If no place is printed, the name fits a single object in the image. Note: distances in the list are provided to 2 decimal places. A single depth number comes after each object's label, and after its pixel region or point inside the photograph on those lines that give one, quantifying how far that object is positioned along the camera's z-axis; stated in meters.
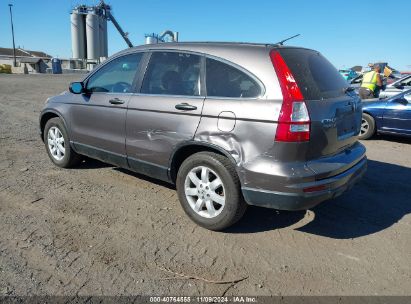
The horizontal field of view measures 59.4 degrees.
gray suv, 3.08
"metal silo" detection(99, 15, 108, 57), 88.89
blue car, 7.87
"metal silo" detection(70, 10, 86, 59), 85.06
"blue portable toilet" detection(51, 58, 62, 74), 55.07
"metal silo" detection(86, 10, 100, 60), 84.94
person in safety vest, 11.12
